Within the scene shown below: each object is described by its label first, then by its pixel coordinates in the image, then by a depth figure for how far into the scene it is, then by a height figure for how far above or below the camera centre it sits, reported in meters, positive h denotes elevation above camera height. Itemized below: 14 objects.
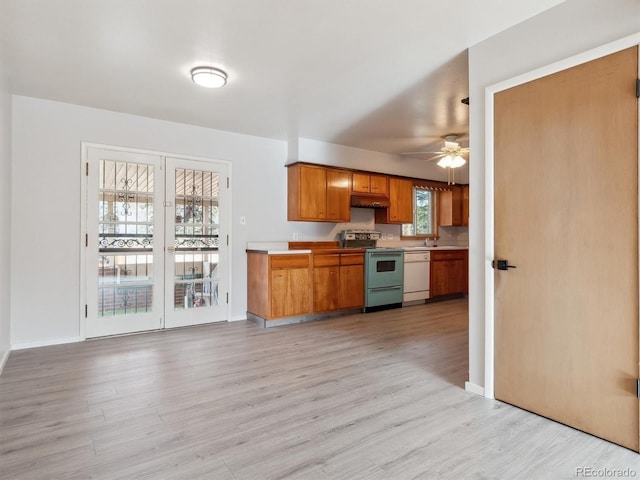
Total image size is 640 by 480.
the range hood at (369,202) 5.70 +0.63
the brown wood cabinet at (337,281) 5.00 -0.56
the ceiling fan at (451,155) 4.85 +1.16
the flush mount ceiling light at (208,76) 3.03 +1.38
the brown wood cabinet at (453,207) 7.13 +0.69
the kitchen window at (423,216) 6.90 +0.50
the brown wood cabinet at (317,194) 5.14 +0.69
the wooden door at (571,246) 1.94 -0.02
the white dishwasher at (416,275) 5.91 -0.55
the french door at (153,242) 4.08 -0.01
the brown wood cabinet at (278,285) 4.58 -0.56
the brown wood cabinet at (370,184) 5.68 +0.91
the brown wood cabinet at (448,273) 6.30 -0.55
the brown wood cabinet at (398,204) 6.12 +0.64
